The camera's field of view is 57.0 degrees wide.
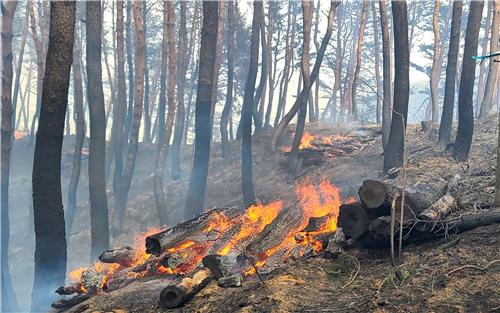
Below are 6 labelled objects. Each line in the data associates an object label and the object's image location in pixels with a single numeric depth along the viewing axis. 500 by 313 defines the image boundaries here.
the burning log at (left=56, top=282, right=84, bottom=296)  7.73
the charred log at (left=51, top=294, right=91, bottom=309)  7.30
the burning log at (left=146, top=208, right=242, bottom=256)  7.68
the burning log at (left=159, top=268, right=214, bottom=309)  6.03
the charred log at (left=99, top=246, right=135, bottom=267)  8.79
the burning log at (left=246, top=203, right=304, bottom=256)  8.19
